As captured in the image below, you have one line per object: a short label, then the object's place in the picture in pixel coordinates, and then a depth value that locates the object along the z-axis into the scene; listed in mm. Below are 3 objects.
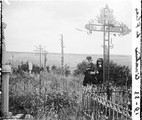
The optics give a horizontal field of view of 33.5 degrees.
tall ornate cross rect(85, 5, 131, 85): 3047
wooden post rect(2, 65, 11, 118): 2576
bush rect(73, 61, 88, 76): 3265
